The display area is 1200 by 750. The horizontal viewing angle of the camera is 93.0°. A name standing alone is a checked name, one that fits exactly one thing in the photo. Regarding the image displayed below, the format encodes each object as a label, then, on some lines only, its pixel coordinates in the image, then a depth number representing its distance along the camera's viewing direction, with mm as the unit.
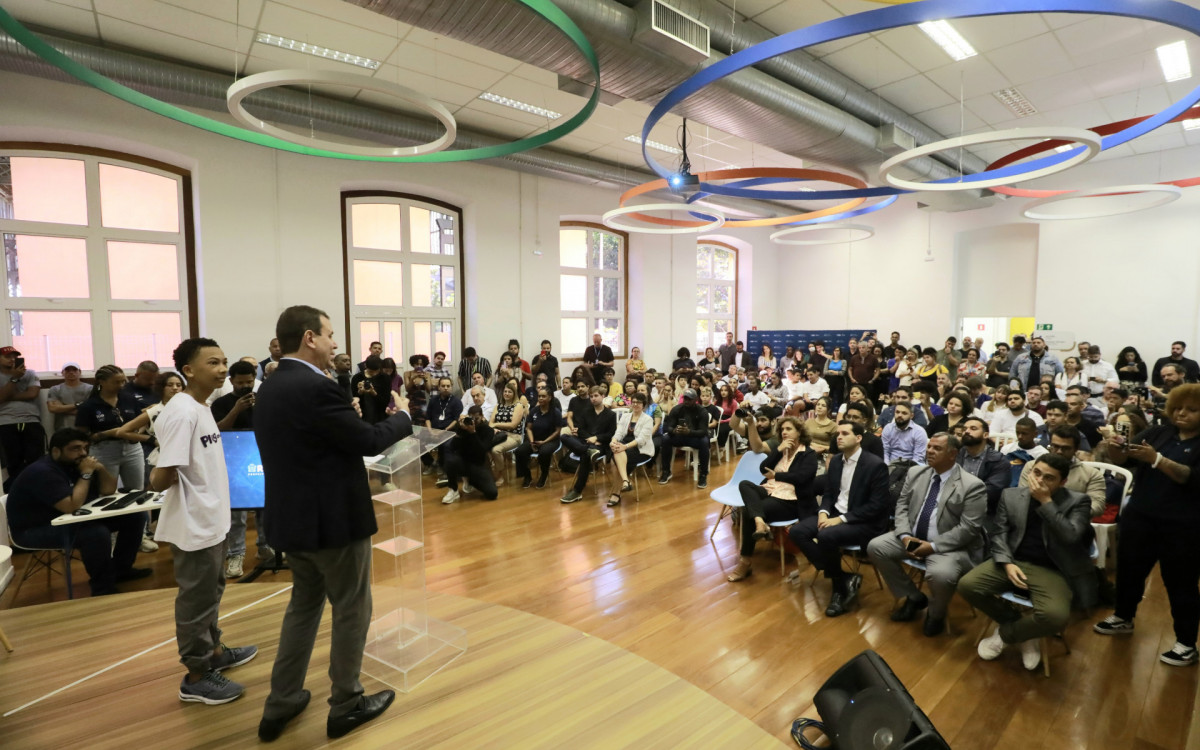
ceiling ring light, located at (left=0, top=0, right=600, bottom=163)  3328
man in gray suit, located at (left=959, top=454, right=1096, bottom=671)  2939
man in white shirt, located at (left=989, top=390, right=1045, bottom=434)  5461
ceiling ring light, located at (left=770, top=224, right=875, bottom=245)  8453
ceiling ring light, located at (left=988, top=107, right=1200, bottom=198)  5393
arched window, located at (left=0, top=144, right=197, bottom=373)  6449
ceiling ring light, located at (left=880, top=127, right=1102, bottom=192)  4129
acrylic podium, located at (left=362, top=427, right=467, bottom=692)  2572
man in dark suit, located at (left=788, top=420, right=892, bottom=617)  3711
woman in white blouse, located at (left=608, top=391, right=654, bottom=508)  6195
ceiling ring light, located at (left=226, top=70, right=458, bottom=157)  3666
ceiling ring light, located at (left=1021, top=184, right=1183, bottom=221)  6375
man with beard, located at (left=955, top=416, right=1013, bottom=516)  3654
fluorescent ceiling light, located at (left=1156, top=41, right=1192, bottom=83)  5978
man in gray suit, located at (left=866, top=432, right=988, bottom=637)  3271
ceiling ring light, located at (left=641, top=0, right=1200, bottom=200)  2670
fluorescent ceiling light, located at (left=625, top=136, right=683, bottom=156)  8883
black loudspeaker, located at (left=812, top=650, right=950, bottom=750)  1949
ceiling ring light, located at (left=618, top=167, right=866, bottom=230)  6238
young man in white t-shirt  2264
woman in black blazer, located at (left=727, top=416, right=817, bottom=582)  4157
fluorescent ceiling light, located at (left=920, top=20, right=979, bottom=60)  5578
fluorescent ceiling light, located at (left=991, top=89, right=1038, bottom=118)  7285
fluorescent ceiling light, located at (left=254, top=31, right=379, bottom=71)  5727
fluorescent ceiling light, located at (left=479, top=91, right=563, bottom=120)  7251
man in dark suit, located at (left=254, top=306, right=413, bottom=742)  1929
